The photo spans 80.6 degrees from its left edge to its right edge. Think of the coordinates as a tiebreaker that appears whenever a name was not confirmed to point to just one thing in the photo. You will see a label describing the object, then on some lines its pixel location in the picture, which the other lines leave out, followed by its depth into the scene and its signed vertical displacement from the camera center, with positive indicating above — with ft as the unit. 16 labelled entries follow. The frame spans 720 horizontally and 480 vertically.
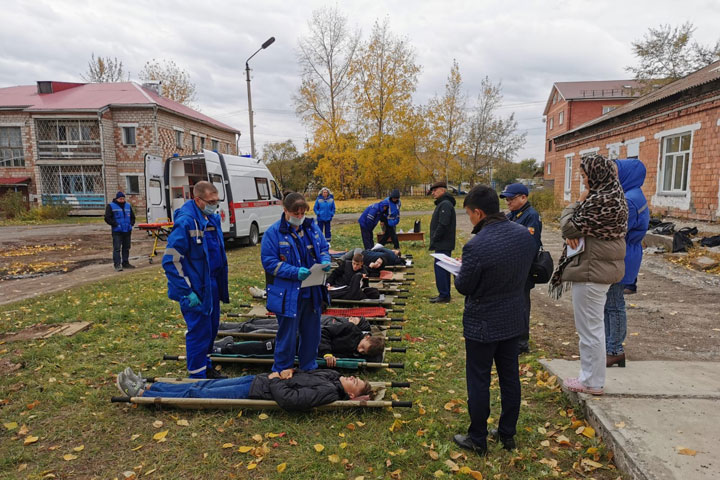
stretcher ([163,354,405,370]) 15.11 -6.07
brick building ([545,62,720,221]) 42.78 +5.74
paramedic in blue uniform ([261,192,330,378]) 12.95 -2.72
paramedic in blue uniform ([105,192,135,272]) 34.55 -2.46
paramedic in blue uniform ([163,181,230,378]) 13.41 -2.47
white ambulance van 40.52 +0.87
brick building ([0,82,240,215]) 95.04 +11.39
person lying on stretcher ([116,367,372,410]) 12.13 -5.82
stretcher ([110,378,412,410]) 12.19 -6.08
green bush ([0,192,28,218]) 81.56 -1.92
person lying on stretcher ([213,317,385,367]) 15.75 -5.74
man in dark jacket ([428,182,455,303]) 24.12 -2.08
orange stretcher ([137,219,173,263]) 38.50 -3.10
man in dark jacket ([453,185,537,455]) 9.30 -2.27
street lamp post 61.16 +14.69
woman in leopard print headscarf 10.91 -1.44
